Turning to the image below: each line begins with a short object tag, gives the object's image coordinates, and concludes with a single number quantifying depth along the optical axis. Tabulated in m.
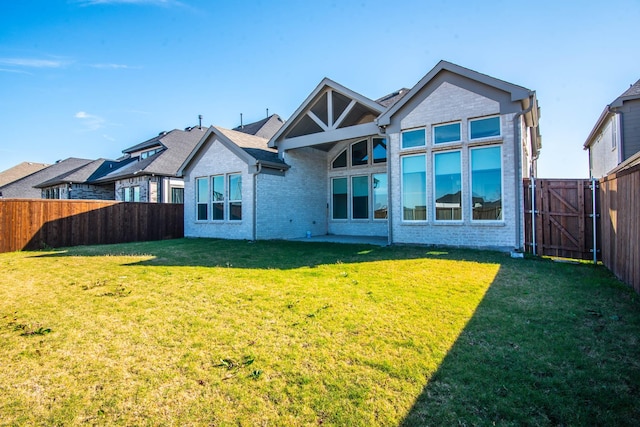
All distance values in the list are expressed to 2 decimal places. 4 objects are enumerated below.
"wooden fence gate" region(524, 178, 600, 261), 7.90
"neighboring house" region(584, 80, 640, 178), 12.30
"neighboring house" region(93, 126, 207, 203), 19.47
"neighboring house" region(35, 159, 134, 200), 23.45
